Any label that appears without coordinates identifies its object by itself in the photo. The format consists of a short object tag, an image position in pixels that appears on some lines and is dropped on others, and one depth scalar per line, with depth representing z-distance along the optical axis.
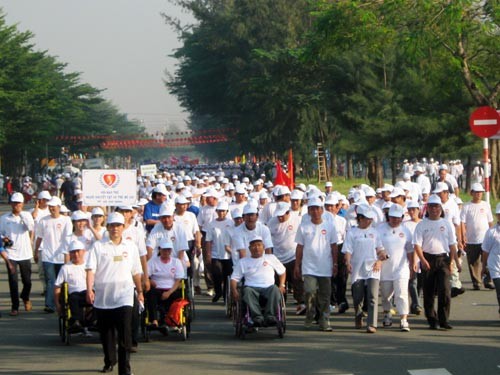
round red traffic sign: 22.22
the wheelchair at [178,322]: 14.77
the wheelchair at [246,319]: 14.56
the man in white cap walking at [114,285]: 11.90
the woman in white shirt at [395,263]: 15.36
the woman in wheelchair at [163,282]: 14.90
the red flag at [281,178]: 26.41
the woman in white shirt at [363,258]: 15.30
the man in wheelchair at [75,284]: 14.62
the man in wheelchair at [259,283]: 14.53
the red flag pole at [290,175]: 27.65
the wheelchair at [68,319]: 14.58
